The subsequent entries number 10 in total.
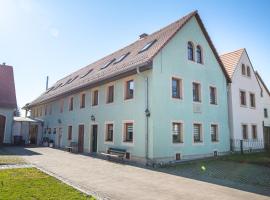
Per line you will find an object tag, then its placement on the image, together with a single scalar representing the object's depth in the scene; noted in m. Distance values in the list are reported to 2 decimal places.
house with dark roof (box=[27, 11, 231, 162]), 14.08
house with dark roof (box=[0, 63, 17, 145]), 24.59
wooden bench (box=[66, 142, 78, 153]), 20.35
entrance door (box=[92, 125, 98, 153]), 18.98
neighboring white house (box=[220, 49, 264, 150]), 19.89
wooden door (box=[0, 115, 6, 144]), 24.59
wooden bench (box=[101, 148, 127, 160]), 14.40
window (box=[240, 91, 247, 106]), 21.58
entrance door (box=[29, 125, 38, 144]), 31.10
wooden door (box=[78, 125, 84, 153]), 20.41
